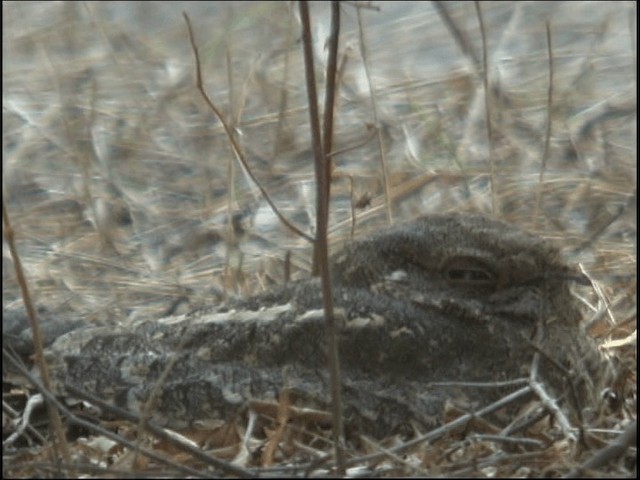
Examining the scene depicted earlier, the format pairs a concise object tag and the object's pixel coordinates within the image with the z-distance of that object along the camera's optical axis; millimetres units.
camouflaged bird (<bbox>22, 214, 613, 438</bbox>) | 7008
